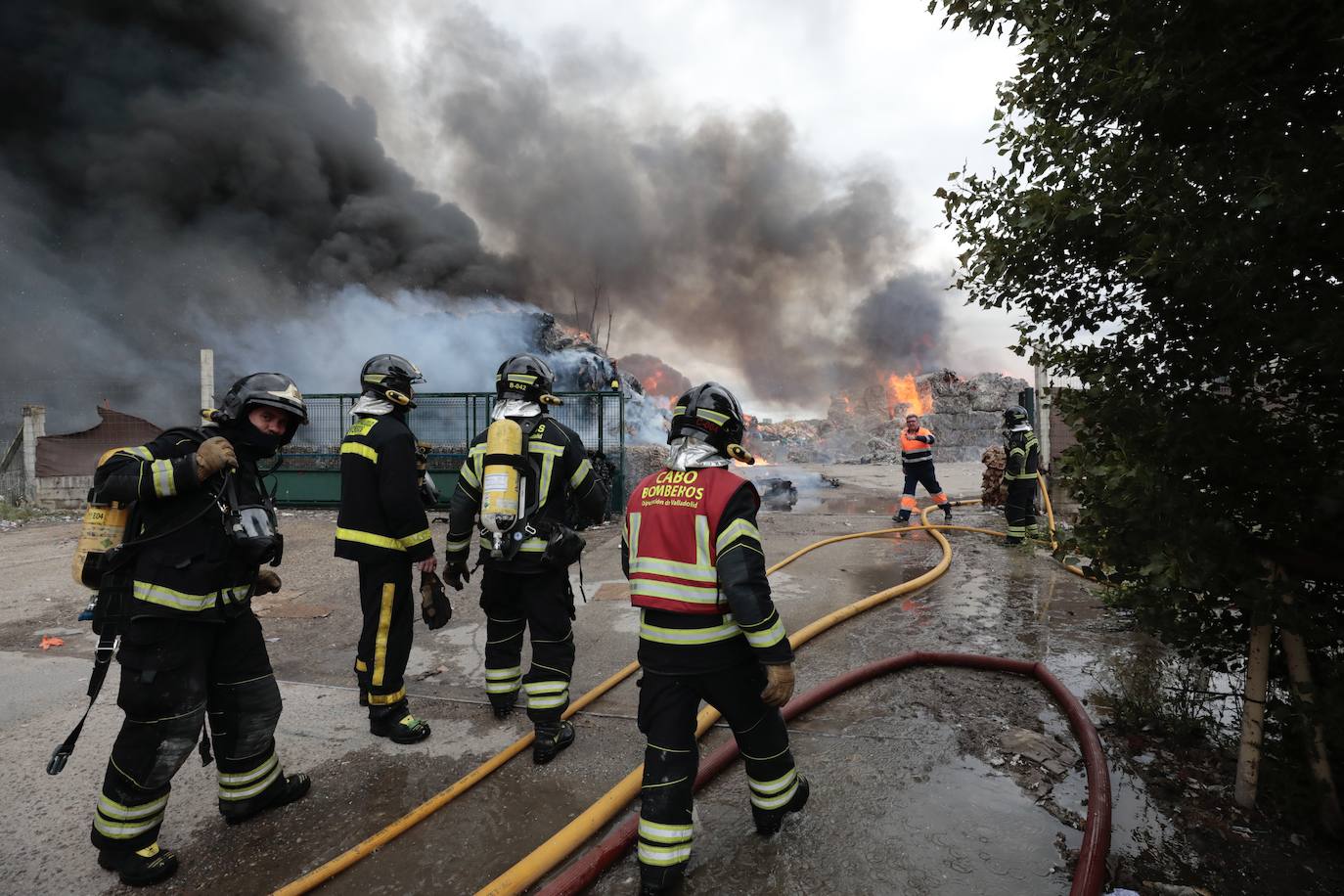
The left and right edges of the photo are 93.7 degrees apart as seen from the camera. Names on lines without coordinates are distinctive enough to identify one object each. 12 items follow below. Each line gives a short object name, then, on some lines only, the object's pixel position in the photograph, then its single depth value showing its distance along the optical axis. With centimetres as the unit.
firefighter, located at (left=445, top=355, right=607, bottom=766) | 306
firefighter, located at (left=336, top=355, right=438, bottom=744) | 310
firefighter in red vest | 206
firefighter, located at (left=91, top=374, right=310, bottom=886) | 218
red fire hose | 190
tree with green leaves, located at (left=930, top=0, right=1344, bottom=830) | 182
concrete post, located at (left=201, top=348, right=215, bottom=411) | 1080
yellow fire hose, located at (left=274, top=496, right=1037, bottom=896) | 210
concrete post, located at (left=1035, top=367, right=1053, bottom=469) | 1062
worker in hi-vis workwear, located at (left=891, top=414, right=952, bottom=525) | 911
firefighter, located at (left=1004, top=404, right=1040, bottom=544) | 754
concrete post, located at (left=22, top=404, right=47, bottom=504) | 1073
